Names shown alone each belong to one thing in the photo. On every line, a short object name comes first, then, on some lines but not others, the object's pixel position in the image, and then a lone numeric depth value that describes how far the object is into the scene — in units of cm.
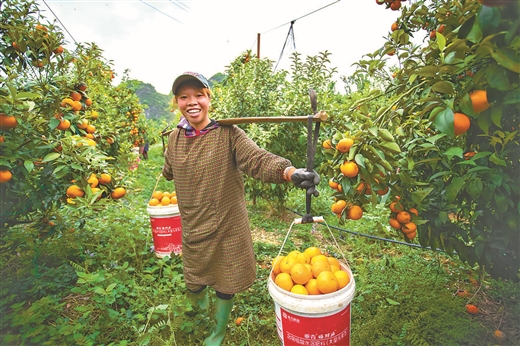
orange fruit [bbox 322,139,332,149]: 182
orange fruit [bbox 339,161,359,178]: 141
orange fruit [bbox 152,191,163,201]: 302
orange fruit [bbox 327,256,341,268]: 163
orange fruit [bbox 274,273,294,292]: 145
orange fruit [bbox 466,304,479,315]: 208
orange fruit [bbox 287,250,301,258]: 163
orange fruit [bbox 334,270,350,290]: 146
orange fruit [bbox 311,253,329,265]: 156
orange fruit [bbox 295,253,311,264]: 158
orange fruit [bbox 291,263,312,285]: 146
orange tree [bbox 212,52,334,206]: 379
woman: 180
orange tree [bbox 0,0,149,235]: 153
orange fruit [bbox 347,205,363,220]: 158
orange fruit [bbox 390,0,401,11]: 236
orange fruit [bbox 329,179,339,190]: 164
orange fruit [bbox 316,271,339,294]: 140
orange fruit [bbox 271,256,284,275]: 163
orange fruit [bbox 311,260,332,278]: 151
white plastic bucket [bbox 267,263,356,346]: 134
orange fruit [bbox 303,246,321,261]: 167
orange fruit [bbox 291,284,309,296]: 141
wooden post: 738
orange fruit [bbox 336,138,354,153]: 148
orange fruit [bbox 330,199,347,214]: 162
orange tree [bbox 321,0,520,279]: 114
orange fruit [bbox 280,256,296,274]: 156
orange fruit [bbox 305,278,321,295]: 143
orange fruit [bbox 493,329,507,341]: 184
